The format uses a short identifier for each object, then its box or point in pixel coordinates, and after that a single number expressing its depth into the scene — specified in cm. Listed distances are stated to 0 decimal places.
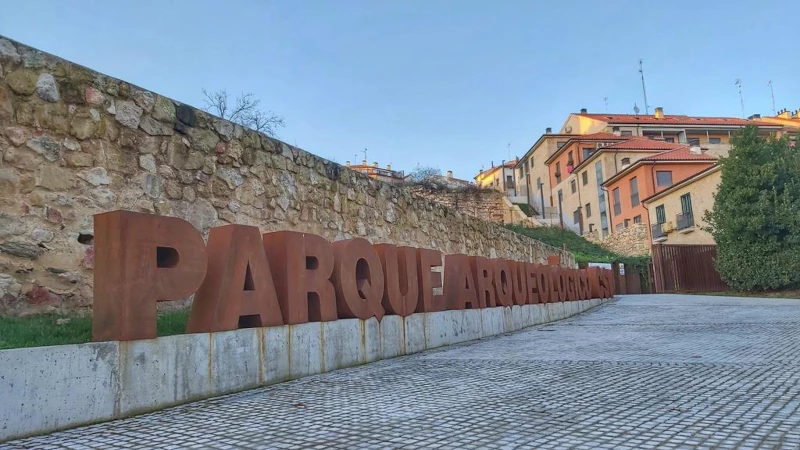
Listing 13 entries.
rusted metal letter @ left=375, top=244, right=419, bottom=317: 586
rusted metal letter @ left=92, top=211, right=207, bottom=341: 322
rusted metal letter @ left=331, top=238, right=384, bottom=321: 517
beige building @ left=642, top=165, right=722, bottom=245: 2833
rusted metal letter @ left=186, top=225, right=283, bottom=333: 385
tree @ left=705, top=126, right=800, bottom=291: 1866
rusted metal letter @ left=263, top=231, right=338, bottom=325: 452
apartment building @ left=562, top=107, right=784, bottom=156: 4691
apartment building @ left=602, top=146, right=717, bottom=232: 3528
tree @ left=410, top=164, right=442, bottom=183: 3837
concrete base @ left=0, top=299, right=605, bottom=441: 270
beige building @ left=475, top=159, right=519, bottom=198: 6451
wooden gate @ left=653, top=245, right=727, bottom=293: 2370
